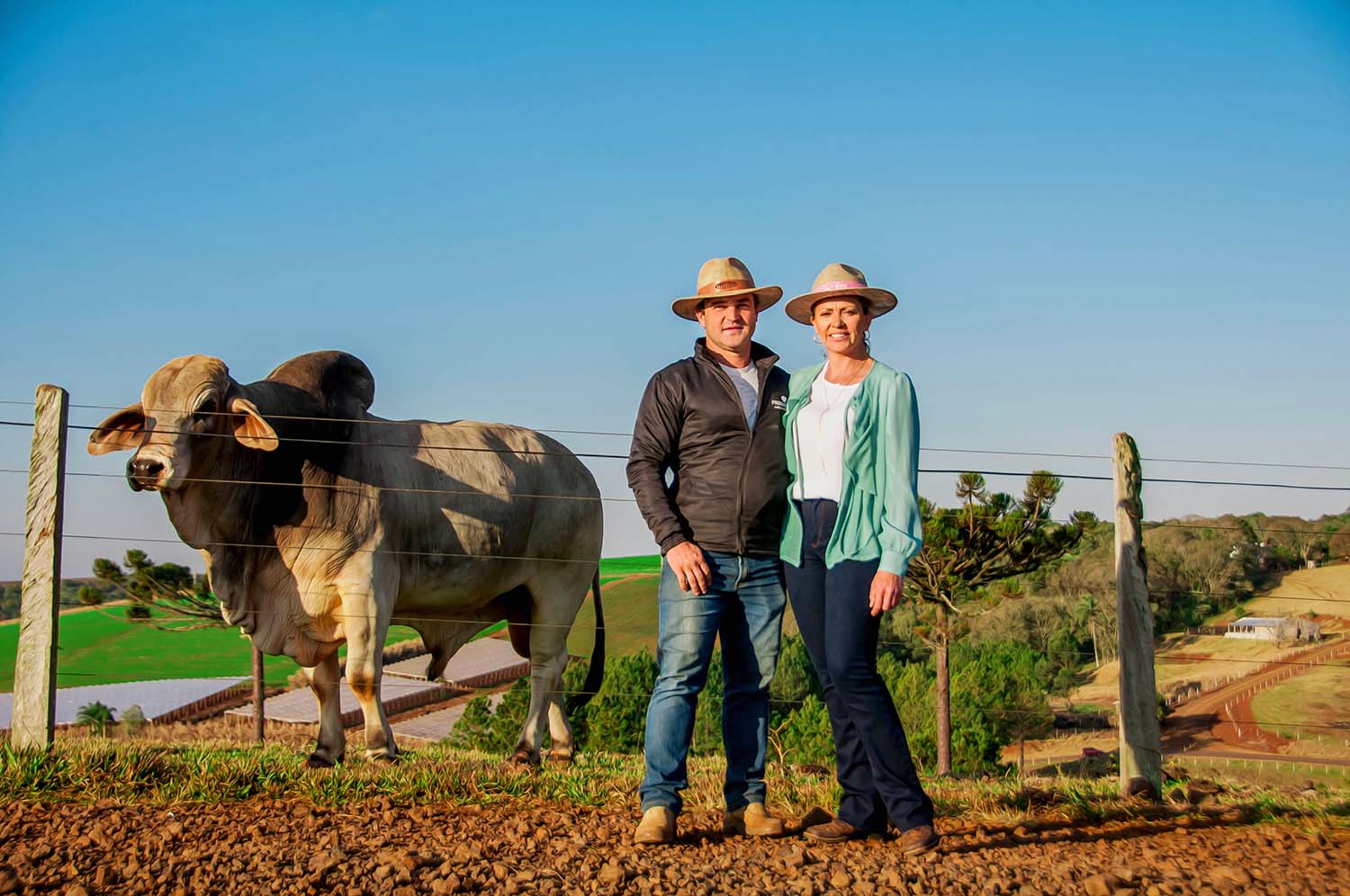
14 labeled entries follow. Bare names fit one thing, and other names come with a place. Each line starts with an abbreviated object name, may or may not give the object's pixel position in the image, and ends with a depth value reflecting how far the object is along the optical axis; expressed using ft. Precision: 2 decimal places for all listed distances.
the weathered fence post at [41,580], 19.40
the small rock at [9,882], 12.76
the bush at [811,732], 102.37
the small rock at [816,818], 15.70
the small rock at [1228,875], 13.46
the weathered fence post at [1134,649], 18.61
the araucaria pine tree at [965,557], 78.23
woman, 14.34
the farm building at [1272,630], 135.03
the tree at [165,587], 60.54
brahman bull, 21.91
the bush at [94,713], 65.36
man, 14.96
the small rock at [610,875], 12.90
